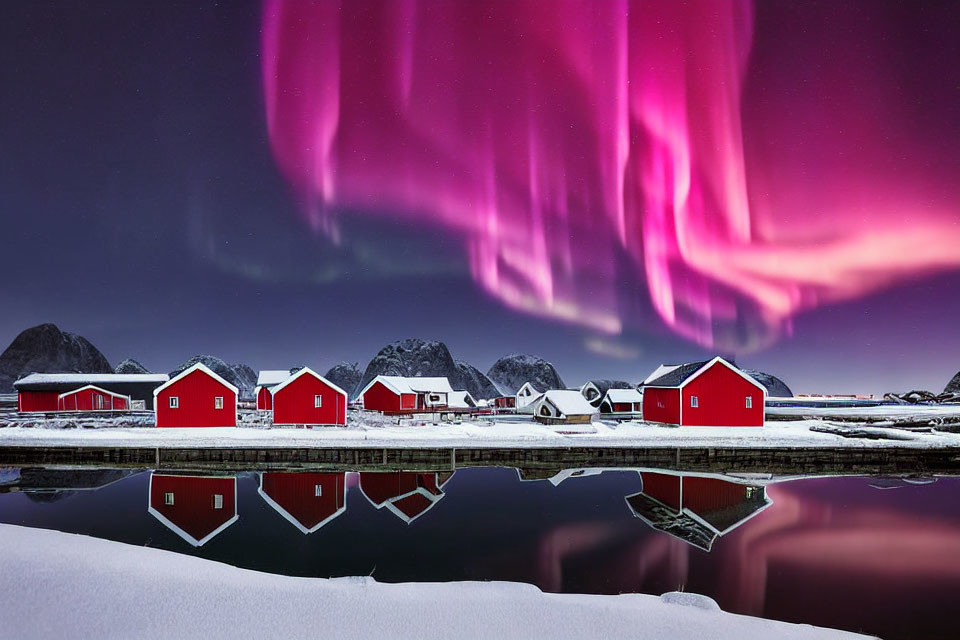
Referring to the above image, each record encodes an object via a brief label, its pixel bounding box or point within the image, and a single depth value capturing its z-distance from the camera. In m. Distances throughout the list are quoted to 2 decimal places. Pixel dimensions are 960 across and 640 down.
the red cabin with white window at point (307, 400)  46.00
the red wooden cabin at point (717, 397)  46.16
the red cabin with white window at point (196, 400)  44.19
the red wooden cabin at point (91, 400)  65.94
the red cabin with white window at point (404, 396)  67.00
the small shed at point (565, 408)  50.78
